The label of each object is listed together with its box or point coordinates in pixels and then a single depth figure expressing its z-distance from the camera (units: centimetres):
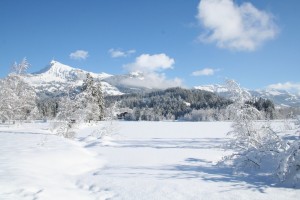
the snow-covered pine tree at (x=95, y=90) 4584
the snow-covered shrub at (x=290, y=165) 790
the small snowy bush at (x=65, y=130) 2191
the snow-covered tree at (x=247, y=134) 940
